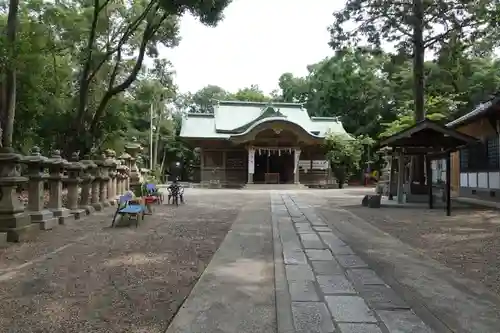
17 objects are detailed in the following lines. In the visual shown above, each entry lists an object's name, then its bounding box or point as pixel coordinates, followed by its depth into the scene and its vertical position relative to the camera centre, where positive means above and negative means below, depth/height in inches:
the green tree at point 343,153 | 1144.8 +68.4
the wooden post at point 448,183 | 454.0 -4.6
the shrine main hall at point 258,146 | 1112.8 +85.4
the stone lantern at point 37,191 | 332.5 -12.0
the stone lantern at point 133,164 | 720.3 +22.7
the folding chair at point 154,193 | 565.6 -21.5
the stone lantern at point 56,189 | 371.9 -11.7
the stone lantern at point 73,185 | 415.2 -8.6
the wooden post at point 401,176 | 573.9 +3.4
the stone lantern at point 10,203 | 281.6 -18.1
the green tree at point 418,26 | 625.9 +234.7
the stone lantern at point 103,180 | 506.9 -4.2
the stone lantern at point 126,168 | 668.9 +13.4
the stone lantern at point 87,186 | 452.4 -10.3
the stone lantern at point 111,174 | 543.5 +3.6
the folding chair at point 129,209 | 355.3 -27.4
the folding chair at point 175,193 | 569.3 -21.5
